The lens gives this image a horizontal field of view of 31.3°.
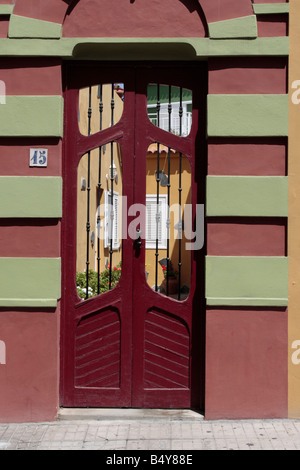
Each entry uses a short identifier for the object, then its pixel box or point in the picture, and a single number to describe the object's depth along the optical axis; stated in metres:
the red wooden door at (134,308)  5.06
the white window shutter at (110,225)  5.16
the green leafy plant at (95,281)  5.33
